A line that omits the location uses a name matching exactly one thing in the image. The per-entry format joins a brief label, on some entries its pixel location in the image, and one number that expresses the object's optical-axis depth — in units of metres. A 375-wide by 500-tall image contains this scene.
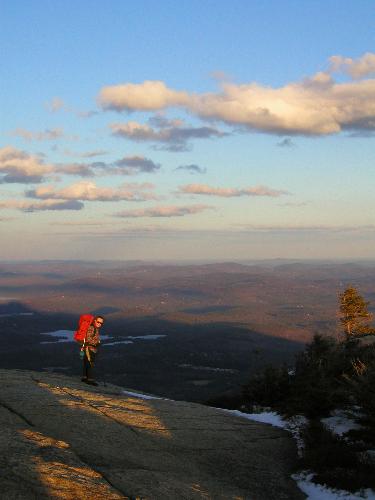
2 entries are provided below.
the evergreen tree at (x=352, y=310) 49.72
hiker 19.06
